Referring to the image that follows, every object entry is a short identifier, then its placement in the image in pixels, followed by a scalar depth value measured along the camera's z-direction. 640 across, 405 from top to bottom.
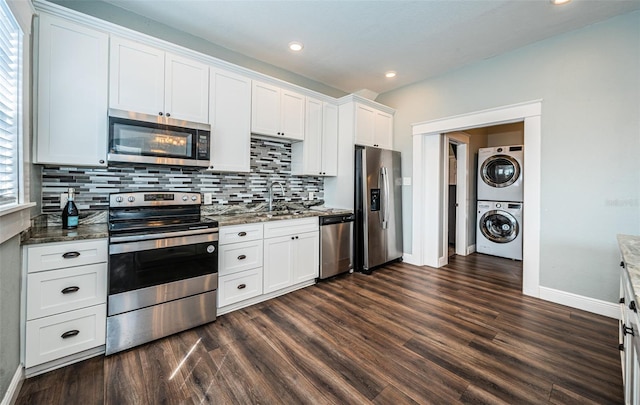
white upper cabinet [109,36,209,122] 2.12
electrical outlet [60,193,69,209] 2.11
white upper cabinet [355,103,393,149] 3.69
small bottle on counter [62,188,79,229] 1.98
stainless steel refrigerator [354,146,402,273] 3.54
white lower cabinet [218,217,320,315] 2.44
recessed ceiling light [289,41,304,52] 2.91
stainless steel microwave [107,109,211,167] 2.07
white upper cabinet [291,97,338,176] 3.47
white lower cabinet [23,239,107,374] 1.59
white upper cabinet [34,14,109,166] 1.85
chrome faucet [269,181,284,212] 3.26
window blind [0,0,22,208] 1.37
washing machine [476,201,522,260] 4.32
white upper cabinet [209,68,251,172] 2.64
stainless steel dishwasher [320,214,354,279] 3.24
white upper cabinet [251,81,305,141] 2.94
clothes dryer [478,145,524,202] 4.32
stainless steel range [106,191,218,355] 1.85
